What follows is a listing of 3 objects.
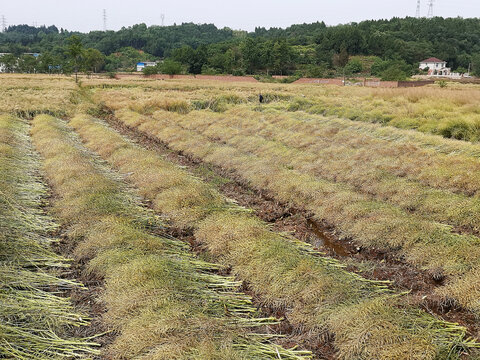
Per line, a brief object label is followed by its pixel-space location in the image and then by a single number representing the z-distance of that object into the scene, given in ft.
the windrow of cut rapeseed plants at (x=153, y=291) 14.79
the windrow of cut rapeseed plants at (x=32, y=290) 14.84
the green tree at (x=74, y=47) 153.93
